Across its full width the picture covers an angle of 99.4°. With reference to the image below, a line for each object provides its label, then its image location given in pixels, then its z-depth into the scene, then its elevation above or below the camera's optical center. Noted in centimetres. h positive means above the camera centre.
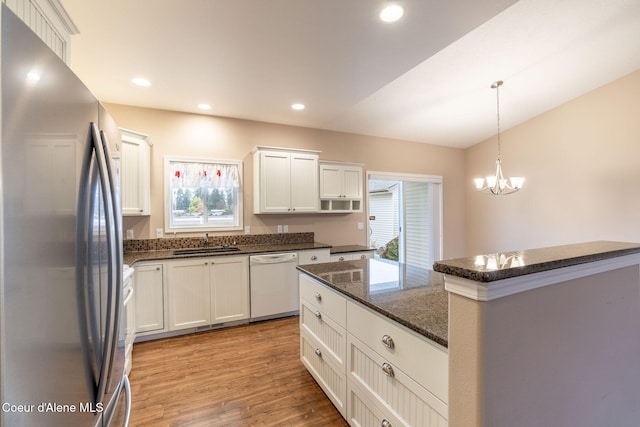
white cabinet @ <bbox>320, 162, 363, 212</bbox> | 418 +47
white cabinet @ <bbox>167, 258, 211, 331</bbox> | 303 -87
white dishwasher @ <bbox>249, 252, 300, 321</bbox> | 337 -87
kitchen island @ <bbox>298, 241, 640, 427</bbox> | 86 -51
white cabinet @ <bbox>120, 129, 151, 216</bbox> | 299 +51
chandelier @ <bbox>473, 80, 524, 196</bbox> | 354 +47
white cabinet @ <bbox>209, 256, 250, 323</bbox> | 320 -85
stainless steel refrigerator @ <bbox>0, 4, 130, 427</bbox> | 56 -7
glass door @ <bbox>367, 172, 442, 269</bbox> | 547 -4
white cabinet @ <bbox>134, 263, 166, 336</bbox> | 287 -86
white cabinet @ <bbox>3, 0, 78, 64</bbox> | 102 +86
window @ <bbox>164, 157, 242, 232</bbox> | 353 +32
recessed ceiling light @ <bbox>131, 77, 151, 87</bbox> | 273 +140
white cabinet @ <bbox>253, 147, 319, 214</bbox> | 374 +52
